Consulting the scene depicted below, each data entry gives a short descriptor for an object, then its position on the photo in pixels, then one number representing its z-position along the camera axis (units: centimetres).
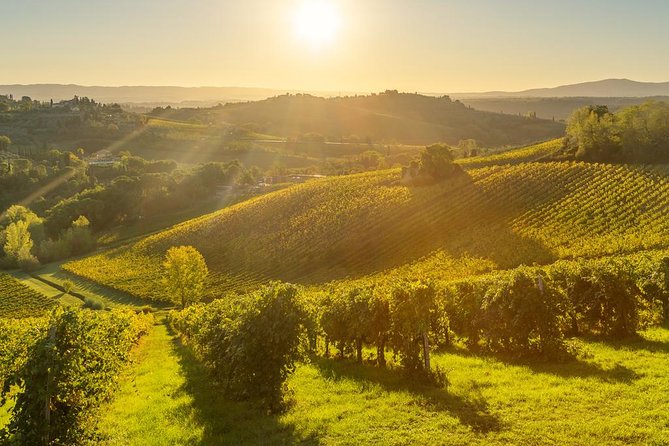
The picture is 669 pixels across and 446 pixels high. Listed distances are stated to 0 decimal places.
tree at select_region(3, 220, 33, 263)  11006
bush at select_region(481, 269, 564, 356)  2252
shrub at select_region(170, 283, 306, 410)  1883
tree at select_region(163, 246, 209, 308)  6825
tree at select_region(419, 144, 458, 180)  9538
